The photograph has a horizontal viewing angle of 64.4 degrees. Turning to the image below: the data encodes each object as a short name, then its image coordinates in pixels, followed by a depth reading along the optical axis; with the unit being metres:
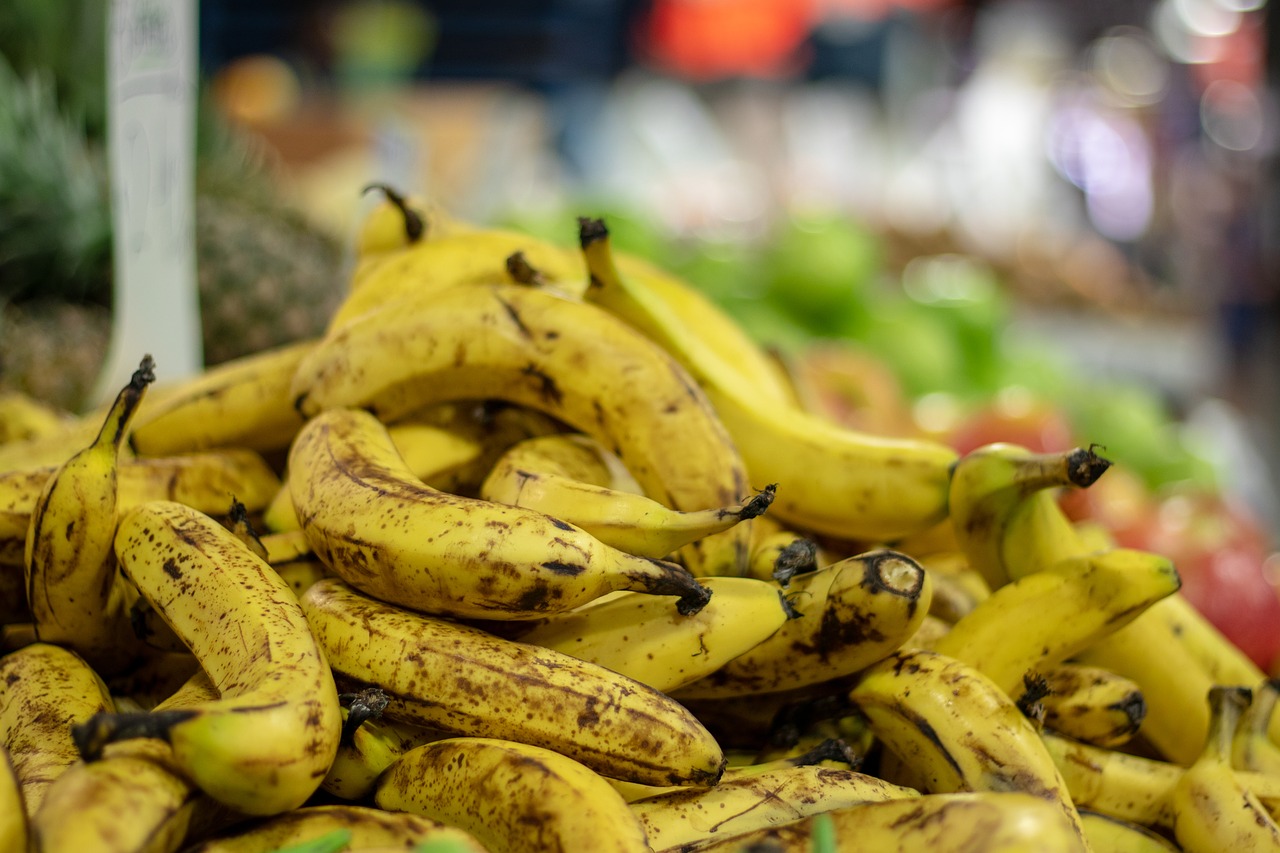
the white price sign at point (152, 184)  1.29
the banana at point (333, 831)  0.64
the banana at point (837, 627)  0.79
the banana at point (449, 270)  1.05
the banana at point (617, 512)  0.75
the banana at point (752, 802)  0.72
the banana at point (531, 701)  0.70
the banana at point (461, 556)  0.71
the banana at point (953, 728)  0.76
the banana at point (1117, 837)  0.82
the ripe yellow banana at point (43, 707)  0.70
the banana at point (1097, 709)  0.86
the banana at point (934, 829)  0.59
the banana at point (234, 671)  0.59
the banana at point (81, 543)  0.80
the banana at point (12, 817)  0.59
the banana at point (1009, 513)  0.88
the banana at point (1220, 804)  0.79
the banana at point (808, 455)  0.96
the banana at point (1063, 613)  0.87
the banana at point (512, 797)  0.63
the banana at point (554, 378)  0.88
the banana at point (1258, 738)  0.90
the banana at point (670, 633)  0.77
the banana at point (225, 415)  1.05
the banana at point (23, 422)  1.25
